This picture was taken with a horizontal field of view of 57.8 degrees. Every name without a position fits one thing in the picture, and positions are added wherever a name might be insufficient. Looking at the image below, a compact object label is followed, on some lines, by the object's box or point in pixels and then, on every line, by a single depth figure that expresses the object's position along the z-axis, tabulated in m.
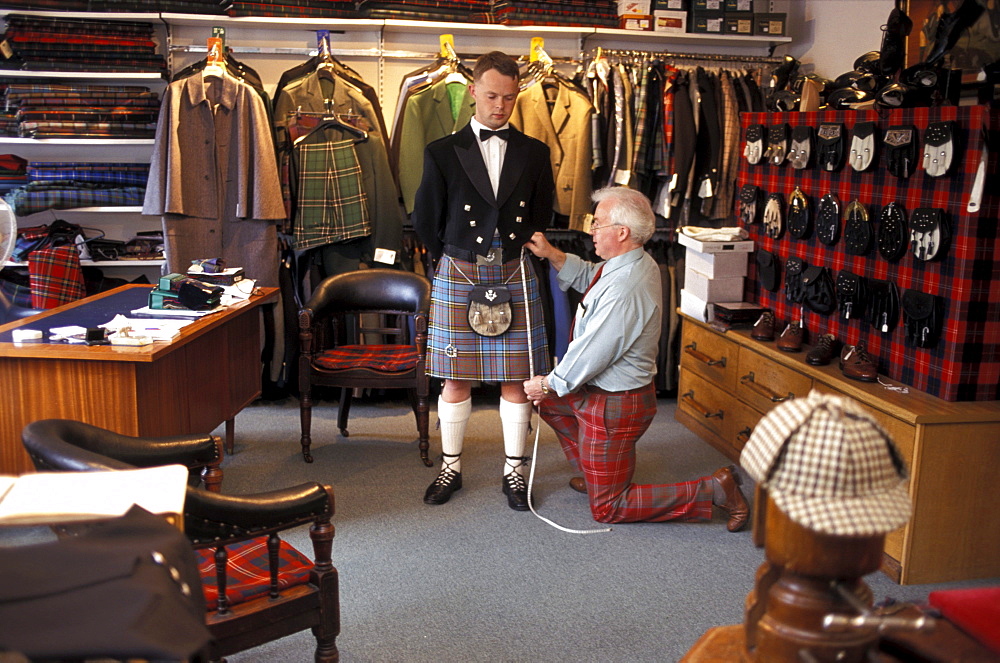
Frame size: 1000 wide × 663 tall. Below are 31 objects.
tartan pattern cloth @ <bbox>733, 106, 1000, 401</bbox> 2.86
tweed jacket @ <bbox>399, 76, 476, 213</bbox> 4.93
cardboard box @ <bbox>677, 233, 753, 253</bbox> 4.32
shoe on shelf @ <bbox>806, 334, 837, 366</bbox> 3.50
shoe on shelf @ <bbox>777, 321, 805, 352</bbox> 3.74
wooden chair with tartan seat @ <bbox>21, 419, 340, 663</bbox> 1.78
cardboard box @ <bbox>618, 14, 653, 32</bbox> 5.32
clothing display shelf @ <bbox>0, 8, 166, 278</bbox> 4.76
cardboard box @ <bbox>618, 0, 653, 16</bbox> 5.32
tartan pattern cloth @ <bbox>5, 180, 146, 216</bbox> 4.79
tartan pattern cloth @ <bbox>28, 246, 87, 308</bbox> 4.48
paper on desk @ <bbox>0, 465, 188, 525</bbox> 1.31
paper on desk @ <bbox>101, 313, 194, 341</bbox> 3.07
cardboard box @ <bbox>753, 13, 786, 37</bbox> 5.39
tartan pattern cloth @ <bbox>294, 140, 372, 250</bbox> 4.85
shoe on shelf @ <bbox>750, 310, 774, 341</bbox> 3.96
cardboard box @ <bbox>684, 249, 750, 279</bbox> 4.38
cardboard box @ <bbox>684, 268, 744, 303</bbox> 4.43
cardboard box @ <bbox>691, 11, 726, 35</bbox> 5.35
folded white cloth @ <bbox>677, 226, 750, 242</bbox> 4.38
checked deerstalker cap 0.95
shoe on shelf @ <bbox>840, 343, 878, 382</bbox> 3.22
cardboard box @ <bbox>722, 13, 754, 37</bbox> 5.38
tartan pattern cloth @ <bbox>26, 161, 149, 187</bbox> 4.85
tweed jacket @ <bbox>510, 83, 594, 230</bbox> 5.02
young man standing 3.51
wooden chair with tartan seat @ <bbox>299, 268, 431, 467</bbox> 4.09
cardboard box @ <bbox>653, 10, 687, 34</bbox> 5.34
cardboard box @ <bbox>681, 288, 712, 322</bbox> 4.41
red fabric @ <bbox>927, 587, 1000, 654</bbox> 1.12
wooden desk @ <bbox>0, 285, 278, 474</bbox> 2.86
